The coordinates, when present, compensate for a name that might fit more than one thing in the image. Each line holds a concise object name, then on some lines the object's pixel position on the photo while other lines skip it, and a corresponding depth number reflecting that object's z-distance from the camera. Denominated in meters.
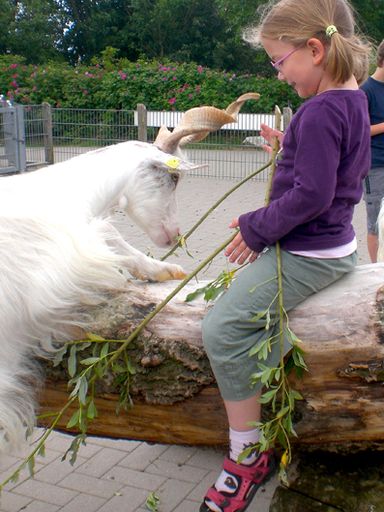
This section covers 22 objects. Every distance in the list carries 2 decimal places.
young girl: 2.47
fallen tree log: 2.57
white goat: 2.62
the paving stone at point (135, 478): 3.71
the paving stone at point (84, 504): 3.48
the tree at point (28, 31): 32.66
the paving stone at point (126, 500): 3.50
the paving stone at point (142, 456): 3.92
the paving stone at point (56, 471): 3.77
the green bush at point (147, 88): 20.67
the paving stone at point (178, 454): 3.97
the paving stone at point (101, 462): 3.85
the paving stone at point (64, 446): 4.05
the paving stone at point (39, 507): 3.46
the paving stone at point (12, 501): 3.48
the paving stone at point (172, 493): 3.51
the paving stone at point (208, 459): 3.89
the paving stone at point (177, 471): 3.77
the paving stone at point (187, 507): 3.45
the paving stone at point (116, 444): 4.11
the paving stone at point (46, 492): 3.57
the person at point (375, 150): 5.14
